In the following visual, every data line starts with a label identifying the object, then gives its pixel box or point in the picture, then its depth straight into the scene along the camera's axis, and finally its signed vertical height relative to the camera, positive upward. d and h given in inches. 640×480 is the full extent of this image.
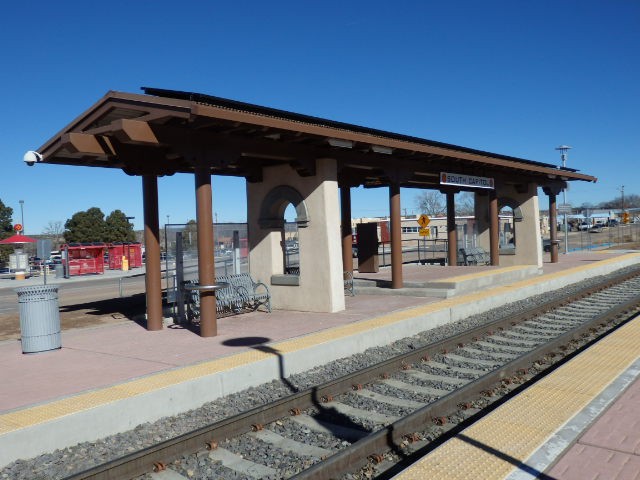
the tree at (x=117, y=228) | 2071.9 +73.9
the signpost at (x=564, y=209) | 1181.6 +45.6
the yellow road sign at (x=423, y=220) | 994.5 +28.2
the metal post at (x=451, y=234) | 844.0 +0.4
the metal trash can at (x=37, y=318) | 328.8 -41.2
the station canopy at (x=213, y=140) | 321.7 +73.2
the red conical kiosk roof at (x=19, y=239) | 1311.5 +28.6
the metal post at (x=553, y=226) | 922.9 +7.8
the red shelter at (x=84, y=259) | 1320.1 -24.7
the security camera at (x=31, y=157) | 377.0 +64.3
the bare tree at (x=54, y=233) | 3284.9 +106.1
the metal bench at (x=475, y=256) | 851.4 -35.3
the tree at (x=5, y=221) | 1866.1 +109.5
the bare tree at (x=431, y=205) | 3801.7 +209.8
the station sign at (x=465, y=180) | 604.4 +63.0
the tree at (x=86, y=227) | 2007.9 +79.0
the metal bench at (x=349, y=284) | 564.3 -48.8
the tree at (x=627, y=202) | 6307.1 +314.7
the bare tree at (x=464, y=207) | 4028.3 +206.7
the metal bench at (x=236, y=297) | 422.3 -44.6
